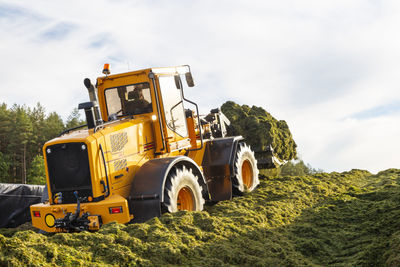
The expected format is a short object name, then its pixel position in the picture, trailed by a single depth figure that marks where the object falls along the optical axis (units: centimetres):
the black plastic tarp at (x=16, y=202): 1119
